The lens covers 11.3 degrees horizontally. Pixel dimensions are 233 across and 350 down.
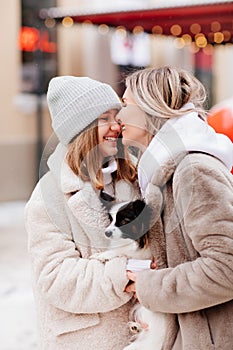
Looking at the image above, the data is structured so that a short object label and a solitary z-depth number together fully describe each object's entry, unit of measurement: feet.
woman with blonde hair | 11.77
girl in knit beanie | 13.31
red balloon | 32.88
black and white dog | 12.39
